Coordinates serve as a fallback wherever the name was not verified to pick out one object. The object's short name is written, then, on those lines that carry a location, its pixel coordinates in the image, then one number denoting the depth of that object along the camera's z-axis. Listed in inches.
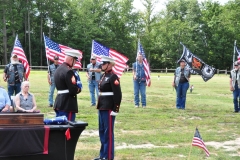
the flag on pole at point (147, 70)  533.5
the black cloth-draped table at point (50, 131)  204.4
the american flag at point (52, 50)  502.0
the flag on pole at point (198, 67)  587.2
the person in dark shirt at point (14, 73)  445.4
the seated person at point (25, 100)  323.9
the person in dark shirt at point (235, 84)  512.7
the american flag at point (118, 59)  470.0
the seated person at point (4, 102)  295.6
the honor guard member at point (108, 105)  253.9
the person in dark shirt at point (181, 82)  529.3
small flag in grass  236.4
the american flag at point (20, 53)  481.1
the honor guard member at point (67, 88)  246.4
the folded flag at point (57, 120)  222.5
